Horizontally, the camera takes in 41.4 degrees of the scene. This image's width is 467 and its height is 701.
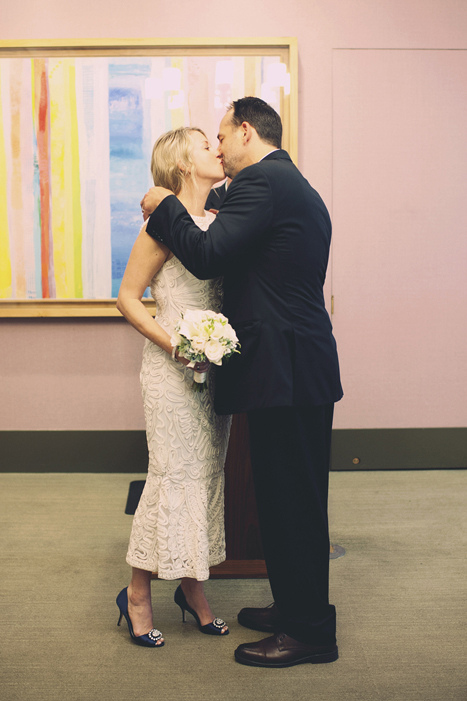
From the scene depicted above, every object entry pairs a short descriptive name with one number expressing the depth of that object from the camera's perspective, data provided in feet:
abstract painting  12.24
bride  6.46
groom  5.93
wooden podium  8.37
